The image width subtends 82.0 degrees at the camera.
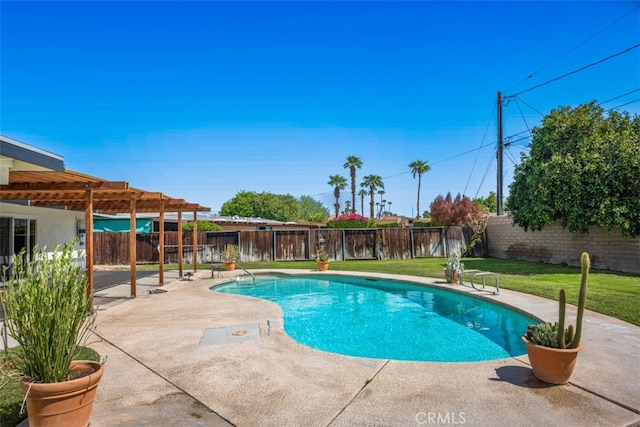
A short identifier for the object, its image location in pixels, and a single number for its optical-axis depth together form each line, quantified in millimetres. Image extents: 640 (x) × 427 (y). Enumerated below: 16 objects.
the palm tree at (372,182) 56062
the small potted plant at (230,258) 14555
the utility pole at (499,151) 18722
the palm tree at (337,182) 52259
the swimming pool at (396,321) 6098
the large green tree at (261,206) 48531
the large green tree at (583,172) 12242
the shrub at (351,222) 24578
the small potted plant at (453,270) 10812
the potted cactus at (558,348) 3607
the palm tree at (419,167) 45062
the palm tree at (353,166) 48000
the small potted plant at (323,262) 14219
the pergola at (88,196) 6801
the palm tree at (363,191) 57859
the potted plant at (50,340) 2641
